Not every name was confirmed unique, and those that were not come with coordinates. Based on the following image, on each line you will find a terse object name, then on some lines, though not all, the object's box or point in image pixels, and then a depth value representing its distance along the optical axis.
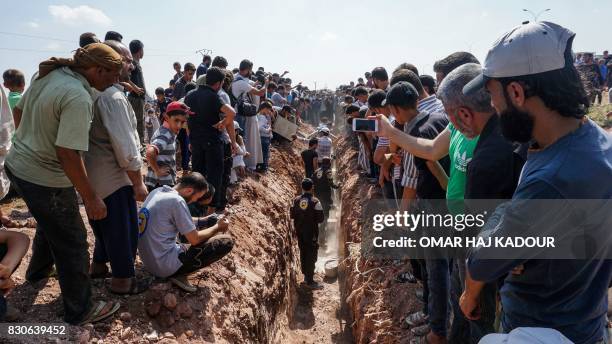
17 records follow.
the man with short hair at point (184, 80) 10.00
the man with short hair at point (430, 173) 3.69
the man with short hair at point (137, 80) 7.43
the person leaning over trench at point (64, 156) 3.09
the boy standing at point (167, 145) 5.21
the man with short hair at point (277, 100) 14.51
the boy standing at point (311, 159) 13.00
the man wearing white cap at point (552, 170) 1.69
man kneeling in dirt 4.23
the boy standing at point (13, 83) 6.27
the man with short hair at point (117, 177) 3.55
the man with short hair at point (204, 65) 10.65
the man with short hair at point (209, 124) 6.34
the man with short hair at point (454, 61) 3.95
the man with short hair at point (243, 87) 8.77
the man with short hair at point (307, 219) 9.30
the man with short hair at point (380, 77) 7.78
